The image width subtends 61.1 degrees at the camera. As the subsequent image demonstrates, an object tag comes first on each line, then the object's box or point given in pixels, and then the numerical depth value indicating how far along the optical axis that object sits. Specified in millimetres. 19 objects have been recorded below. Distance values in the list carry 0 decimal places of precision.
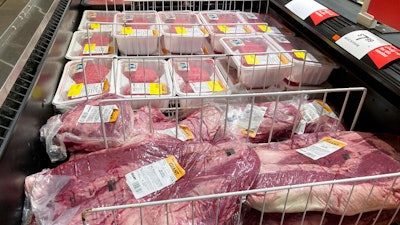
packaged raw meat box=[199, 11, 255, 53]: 1787
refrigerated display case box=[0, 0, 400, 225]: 847
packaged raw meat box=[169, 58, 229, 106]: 1391
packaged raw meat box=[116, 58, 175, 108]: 1354
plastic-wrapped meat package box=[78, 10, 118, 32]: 1861
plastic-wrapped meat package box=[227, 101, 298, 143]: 1217
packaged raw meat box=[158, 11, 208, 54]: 1723
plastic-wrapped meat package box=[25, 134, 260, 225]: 819
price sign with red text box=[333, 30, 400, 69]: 1044
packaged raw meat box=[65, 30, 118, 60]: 1638
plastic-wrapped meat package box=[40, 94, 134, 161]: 1081
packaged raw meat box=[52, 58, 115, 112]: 1275
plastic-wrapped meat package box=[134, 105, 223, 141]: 1154
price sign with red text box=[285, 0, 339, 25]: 1415
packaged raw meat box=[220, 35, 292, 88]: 1435
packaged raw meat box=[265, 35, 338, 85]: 1477
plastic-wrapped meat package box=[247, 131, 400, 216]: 858
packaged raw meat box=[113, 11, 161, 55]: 1677
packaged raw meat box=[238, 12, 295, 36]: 1884
